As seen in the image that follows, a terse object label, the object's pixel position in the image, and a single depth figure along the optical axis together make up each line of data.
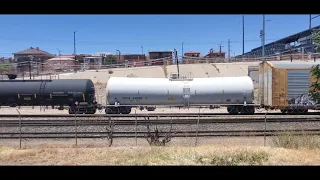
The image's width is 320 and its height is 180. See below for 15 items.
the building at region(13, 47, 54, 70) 144.46
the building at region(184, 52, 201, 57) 141.38
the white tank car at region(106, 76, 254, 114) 28.95
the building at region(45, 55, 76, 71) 113.90
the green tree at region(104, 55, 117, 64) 113.88
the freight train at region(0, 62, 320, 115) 27.48
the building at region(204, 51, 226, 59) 141.81
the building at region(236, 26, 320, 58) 99.56
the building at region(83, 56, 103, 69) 114.44
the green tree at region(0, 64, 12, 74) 71.66
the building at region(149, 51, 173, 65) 123.06
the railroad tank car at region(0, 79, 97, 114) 29.78
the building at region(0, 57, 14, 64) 121.79
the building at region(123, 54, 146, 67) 128.23
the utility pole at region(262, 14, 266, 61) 60.96
